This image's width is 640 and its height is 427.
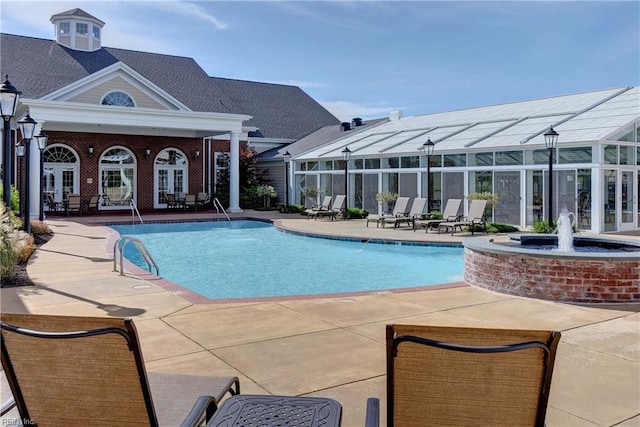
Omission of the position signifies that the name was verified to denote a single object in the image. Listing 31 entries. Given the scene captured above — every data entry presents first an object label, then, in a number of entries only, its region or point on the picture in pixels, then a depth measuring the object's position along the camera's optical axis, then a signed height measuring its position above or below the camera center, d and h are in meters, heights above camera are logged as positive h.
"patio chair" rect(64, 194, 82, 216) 22.50 +0.01
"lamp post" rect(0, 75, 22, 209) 8.50 +1.47
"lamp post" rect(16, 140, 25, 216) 17.34 +1.78
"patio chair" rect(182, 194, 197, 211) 25.53 +0.11
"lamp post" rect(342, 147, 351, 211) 21.56 +1.25
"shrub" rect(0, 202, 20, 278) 7.84 -0.67
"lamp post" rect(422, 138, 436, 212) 18.28 +1.63
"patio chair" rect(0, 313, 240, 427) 2.16 -0.70
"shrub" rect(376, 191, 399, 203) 20.05 +0.23
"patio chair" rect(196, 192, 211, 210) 26.22 +0.16
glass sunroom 15.38 +1.40
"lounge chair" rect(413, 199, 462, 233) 16.44 -0.40
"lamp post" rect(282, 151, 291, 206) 26.25 +1.48
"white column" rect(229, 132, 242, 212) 24.47 +1.28
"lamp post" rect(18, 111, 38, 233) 10.94 +1.25
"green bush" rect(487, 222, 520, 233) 15.86 -0.73
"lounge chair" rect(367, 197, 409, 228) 18.34 -0.16
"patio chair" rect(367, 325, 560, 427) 2.05 -0.67
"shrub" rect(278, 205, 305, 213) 23.97 -0.25
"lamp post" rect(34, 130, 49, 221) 16.78 +1.88
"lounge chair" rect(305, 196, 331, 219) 21.01 -0.19
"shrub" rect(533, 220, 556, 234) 14.13 -0.65
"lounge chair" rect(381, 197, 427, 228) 17.40 -0.38
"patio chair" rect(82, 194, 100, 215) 23.55 +0.01
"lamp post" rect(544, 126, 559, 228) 13.90 +1.54
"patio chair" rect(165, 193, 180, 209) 25.86 +0.11
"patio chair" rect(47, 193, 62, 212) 22.95 -0.03
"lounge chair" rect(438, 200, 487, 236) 15.59 -0.46
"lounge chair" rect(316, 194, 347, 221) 20.75 -0.26
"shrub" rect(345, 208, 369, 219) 21.28 -0.42
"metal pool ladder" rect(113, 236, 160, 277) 8.59 -0.69
